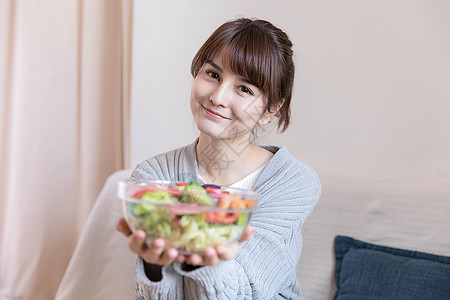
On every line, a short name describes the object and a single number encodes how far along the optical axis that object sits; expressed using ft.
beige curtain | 7.11
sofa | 4.59
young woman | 3.54
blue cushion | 4.39
